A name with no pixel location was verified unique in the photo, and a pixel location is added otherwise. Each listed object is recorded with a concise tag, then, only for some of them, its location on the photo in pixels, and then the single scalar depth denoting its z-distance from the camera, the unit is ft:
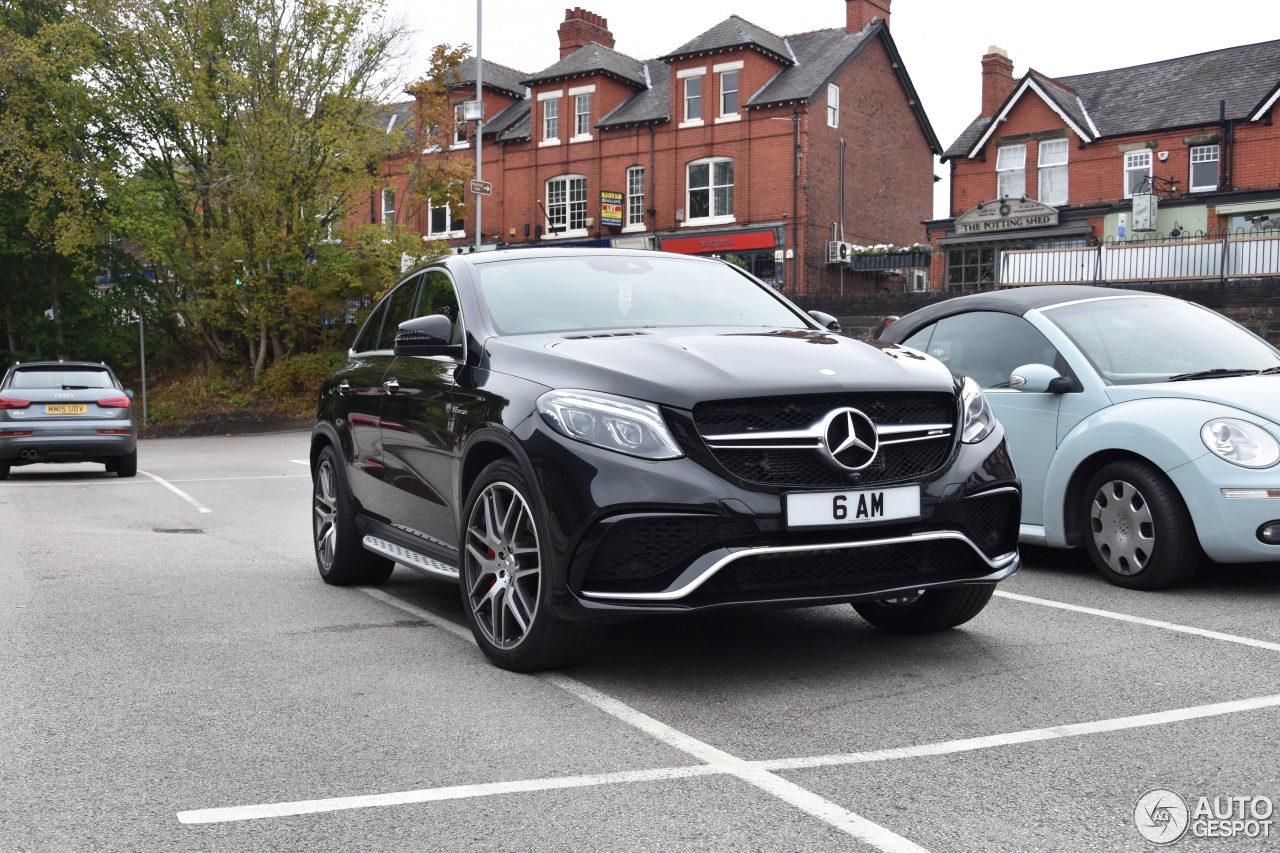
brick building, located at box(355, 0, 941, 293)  137.28
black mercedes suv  14.60
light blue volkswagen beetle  21.16
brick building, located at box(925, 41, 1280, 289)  116.47
